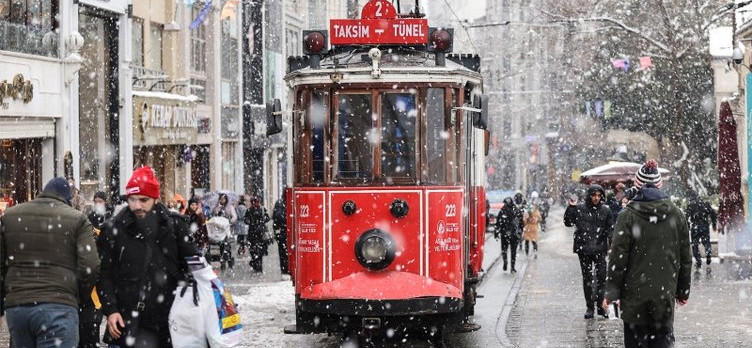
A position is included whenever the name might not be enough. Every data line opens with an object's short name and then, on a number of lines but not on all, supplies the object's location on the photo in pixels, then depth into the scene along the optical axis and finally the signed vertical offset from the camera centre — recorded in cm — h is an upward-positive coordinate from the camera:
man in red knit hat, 856 -56
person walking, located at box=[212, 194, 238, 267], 3050 -90
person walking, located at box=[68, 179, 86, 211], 1755 -38
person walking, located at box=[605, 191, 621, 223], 1691 -53
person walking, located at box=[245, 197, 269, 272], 2597 -117
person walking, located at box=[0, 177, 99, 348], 845 -58
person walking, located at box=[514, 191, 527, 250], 2897 -101
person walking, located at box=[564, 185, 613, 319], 1658 -87
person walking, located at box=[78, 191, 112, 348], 1059 -113
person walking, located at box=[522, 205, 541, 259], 3316 -148
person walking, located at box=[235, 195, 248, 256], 3121 -135
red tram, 1350 -13
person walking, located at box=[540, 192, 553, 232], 5241 -176
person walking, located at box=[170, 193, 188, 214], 2719 -69
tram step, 1366 -154
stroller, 2614 -126
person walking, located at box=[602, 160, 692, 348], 984 -72
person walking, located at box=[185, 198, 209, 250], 2431 -90
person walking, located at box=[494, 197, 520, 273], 2647 -116
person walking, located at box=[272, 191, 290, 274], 2220 -103
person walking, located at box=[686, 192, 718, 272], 2580 -110
